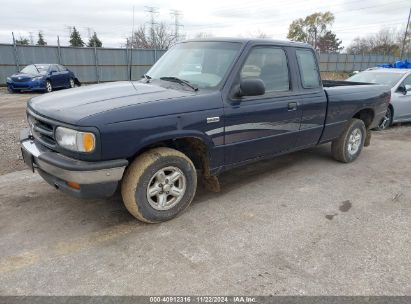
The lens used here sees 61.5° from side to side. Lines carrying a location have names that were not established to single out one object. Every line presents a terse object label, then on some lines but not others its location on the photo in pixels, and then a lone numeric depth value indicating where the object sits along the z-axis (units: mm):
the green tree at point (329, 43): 72000
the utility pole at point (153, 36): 43000
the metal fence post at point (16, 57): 17844
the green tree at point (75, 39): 49875
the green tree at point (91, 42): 46997
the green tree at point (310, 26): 70000
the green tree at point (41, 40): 57812
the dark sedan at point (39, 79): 15273
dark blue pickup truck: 3068
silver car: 8805
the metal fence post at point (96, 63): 21109
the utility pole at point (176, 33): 47050
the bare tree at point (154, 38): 40841
